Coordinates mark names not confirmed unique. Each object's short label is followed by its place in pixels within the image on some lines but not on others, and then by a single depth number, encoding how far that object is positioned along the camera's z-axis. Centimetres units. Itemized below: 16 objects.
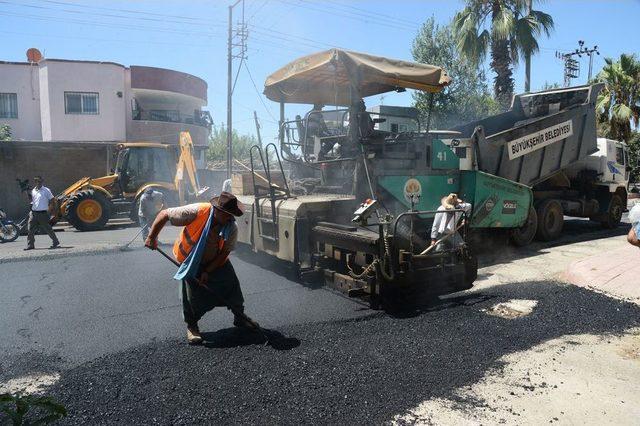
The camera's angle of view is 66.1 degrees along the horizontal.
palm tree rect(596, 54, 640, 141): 1903
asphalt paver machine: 525
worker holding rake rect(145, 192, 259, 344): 423
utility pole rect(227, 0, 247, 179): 1958
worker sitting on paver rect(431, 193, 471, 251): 575
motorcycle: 1056
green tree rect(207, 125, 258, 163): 4785
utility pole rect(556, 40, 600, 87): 2995
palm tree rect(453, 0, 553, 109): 1590
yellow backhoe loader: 1219
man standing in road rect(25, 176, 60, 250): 936
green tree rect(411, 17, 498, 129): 1741
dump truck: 843
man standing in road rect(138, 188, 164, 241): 930
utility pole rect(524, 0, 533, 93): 1606
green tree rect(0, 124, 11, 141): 2111
